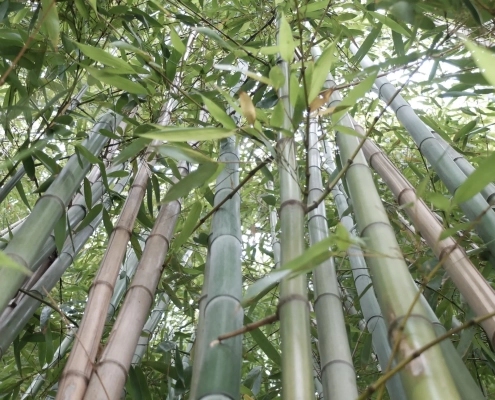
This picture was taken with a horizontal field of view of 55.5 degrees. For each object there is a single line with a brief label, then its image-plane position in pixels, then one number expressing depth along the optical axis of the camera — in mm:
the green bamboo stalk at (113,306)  1446
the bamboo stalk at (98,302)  837
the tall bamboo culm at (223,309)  666
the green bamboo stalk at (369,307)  920
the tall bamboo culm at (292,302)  601
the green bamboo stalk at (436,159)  893
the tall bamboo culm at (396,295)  528
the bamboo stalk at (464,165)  1071
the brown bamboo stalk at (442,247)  729
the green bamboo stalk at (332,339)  795
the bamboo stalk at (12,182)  1158
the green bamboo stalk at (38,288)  1117
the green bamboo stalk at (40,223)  753
